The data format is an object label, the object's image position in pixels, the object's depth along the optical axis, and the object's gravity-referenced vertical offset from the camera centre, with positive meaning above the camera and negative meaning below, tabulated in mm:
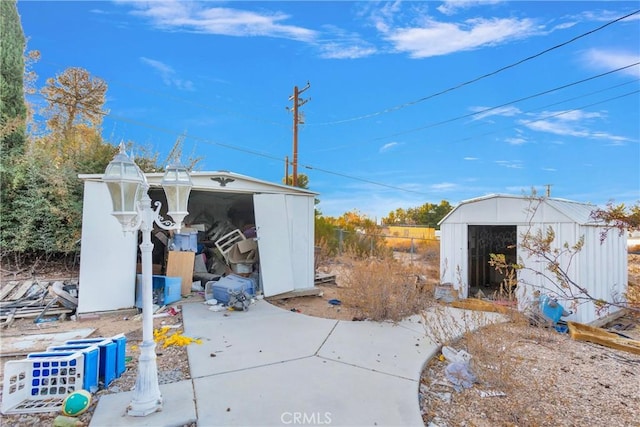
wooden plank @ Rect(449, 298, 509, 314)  5224 -1504
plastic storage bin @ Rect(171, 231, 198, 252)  6629 -461
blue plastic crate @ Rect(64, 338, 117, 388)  2740 -1252
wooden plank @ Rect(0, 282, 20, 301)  5954 -1409
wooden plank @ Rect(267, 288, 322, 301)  6481 -1541
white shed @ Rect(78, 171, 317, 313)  5195 -285
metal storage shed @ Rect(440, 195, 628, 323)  5695 -315
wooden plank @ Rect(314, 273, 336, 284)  8773 -1574
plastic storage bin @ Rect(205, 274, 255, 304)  5461 -1164
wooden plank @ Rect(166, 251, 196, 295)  6230 -934
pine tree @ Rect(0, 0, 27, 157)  7930 +3624
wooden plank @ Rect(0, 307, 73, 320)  5090 -1574
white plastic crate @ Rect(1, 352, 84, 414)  2459 -1291
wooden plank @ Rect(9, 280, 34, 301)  5929 -1440
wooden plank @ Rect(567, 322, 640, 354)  4754 -1761
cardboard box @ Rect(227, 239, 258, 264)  7152 -737
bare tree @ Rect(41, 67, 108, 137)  11344 +4432
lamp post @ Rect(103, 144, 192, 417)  2172 -41
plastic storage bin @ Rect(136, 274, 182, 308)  5586 -1279
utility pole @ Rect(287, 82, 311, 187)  13755 +5186
